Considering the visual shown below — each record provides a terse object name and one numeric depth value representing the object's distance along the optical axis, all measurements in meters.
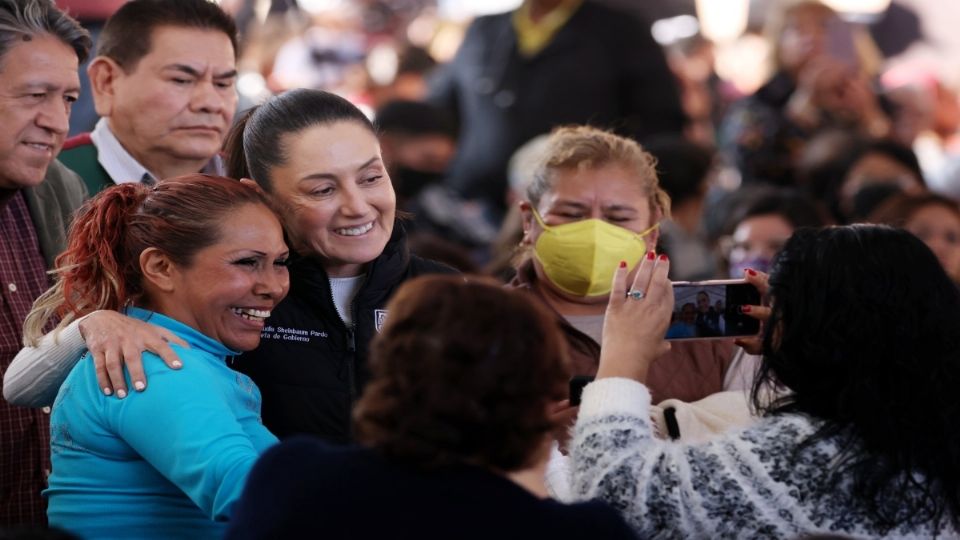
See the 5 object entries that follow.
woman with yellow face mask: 7.32
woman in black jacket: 6.50
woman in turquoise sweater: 5.37
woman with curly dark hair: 4.46
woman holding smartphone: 5.43
